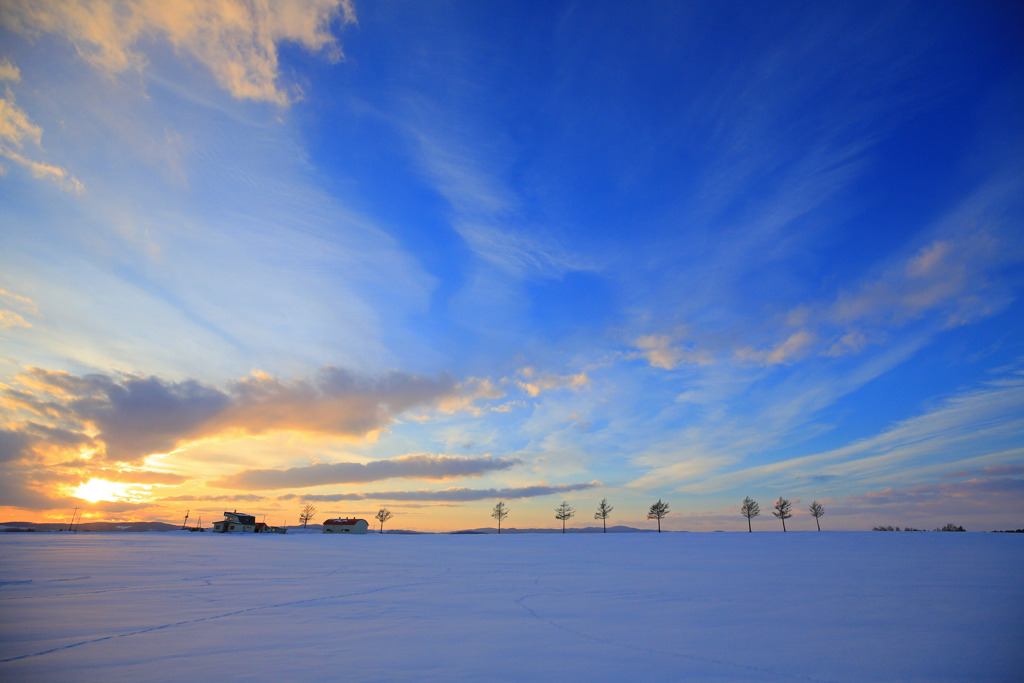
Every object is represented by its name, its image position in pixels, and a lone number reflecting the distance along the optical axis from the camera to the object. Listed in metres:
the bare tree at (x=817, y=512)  114.81
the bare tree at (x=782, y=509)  114.69
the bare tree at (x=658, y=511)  124.12
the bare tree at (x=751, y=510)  120.00
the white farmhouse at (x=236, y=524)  108.00
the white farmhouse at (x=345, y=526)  121.62
